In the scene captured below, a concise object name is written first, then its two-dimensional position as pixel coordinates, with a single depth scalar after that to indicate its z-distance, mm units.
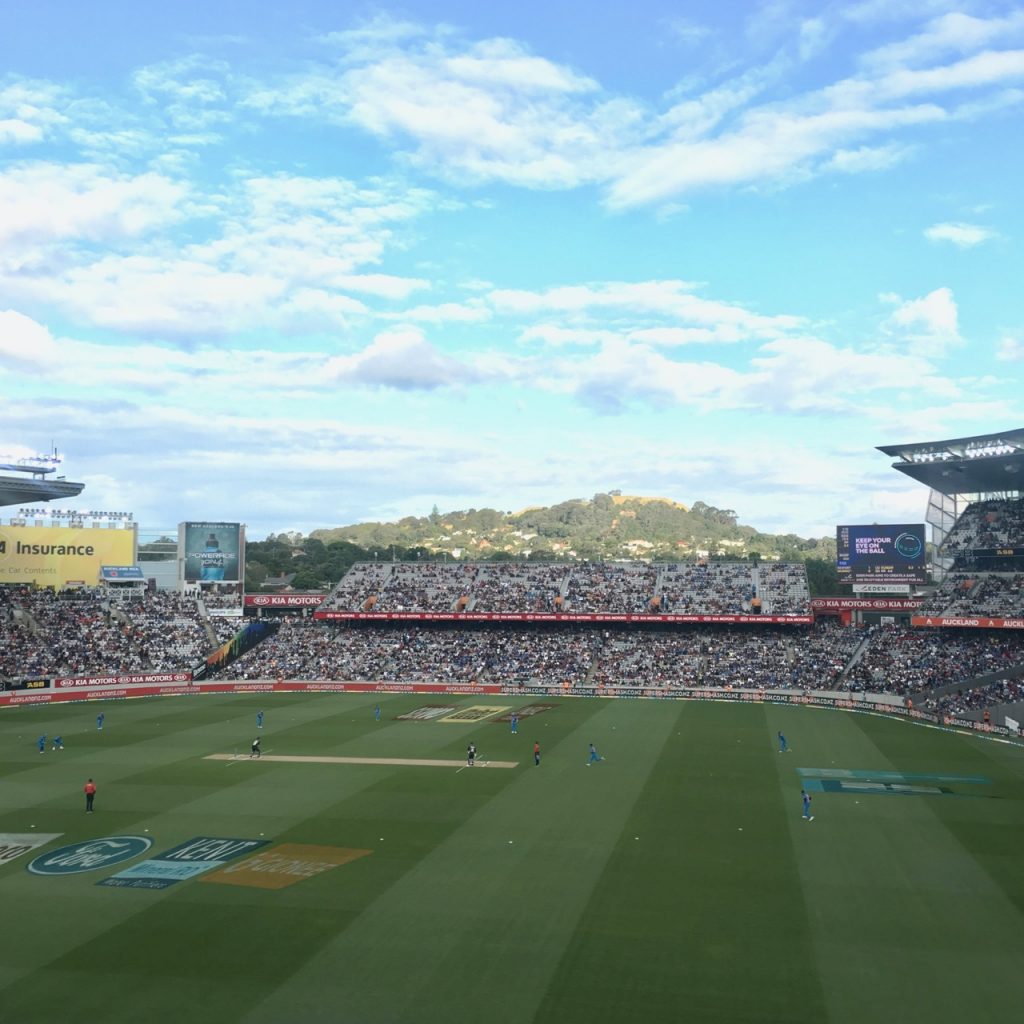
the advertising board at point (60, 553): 95000
